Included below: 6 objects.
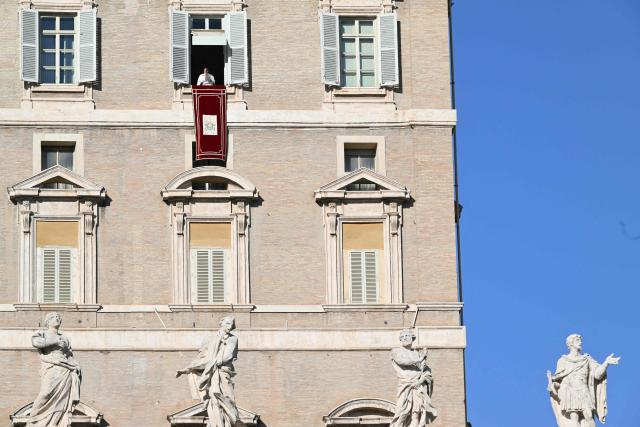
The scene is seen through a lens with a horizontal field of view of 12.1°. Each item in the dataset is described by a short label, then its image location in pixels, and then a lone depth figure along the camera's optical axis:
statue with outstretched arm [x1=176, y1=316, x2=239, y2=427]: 64.56
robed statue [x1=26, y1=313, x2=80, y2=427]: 63.06
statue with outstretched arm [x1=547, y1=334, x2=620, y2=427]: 66.81
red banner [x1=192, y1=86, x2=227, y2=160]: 77.31
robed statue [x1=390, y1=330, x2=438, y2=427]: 66.06
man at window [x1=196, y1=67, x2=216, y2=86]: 77.81
